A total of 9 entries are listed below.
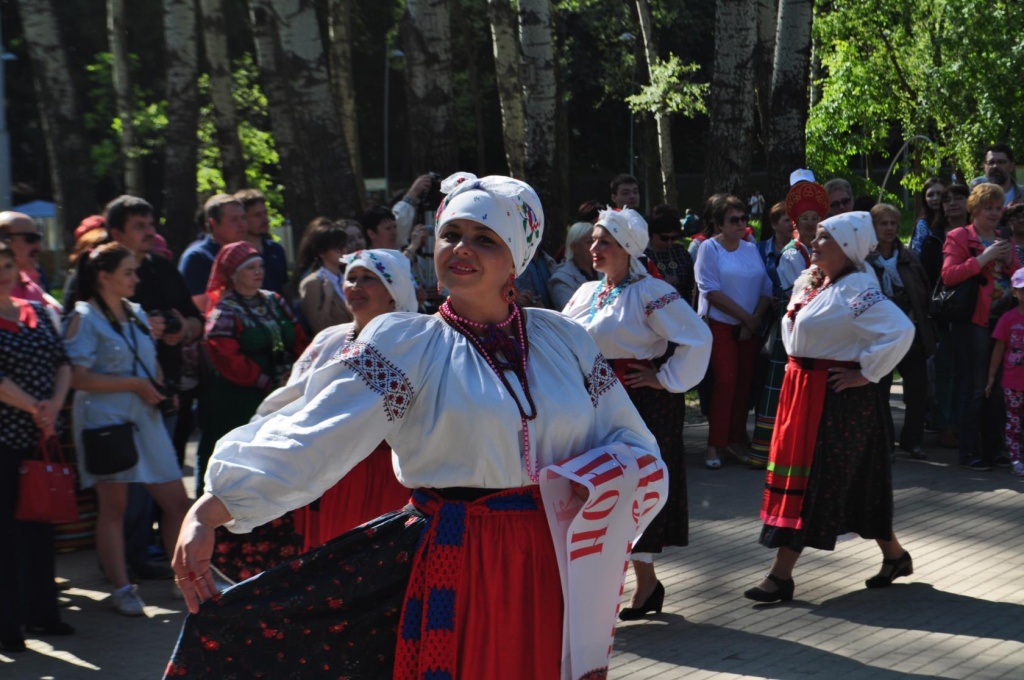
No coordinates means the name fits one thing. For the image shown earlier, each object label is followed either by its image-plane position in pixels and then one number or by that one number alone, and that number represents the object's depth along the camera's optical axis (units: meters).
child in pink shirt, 9.99
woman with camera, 6.88
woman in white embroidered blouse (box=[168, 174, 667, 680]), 3.57
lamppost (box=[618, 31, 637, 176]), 36.19
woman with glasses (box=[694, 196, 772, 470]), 10.41
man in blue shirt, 8.70
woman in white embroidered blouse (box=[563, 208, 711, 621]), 6.71
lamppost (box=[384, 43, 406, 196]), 41.59
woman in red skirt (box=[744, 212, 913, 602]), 6.91
